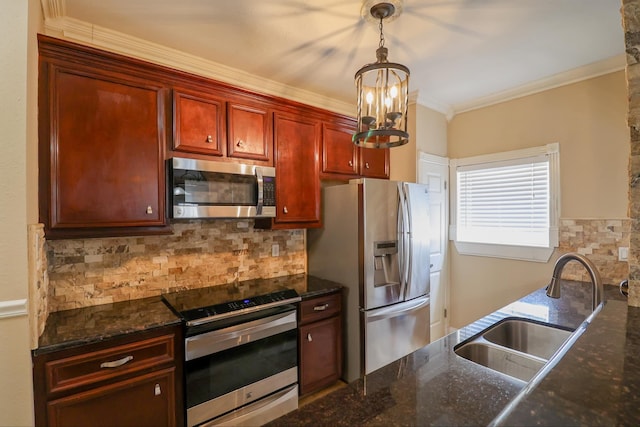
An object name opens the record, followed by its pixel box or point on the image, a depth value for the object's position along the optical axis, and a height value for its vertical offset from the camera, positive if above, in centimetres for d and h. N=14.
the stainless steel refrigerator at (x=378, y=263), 244 -45
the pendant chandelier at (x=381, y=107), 146 +51
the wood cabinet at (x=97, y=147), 160 +38
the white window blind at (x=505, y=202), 285 +8
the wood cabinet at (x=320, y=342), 230 -103
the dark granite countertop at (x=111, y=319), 146 -60
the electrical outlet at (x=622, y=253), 237 -35
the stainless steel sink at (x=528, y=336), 150 -65
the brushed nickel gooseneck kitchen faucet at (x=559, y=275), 131 -31
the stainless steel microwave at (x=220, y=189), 195 +16
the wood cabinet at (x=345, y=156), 281 +54
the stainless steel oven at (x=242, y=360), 178 -96
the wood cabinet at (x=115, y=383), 141 -86
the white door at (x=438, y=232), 329 -25
